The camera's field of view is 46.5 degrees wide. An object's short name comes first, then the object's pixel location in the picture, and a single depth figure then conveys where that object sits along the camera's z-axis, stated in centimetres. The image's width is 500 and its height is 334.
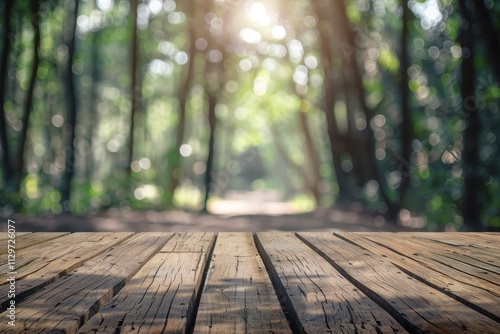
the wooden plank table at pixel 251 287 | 204
